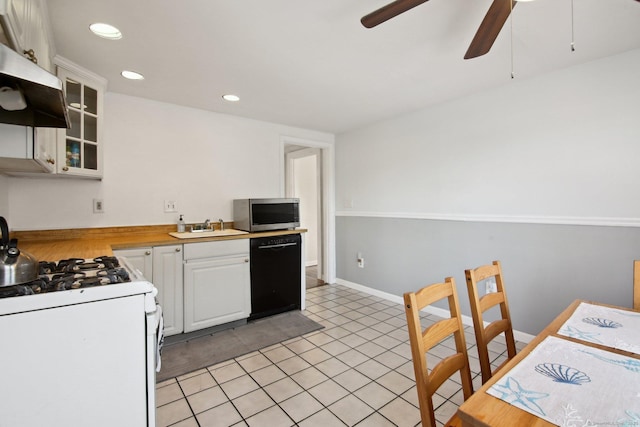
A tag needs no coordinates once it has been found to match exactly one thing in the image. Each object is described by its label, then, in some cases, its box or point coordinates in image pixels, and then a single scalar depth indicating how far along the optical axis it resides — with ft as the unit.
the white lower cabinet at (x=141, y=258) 7.64
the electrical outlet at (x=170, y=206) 9.76
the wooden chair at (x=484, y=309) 4.07
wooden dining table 2.26
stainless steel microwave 10.09
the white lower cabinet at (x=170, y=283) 8.11
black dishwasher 9.86
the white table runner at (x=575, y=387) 2.31
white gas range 3.30
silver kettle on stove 3.62
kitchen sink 8.92
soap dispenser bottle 9.65
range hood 2.94
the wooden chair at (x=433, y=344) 3.06
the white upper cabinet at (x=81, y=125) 6.73
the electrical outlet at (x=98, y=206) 8.55
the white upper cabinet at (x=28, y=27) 2.82
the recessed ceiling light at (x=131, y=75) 7.48
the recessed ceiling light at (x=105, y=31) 5.59
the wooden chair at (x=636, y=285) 4.77
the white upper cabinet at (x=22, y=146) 4.34
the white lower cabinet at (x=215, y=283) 8.55
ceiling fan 3.98
